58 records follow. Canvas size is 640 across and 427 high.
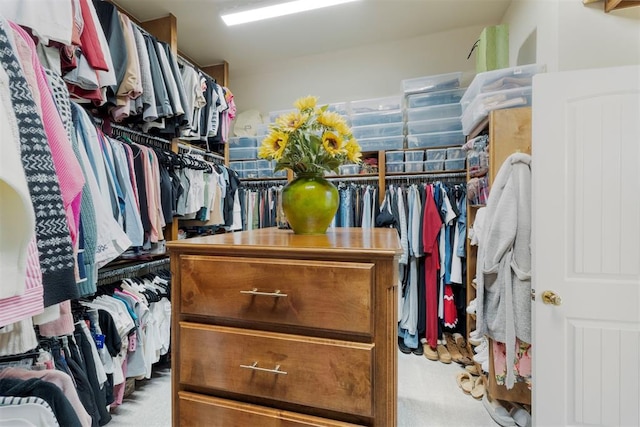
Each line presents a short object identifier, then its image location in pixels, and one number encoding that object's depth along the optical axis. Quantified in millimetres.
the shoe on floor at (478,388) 1845
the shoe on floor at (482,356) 1755
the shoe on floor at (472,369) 2121
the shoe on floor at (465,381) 1920
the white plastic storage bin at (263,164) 3121
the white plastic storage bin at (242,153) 3201
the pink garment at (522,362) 1500
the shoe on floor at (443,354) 2301
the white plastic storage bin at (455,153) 2536
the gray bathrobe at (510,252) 1453
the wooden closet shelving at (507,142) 1604
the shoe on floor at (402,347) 2502
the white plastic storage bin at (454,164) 2533
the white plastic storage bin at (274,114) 2952
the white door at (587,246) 1226
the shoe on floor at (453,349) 2299
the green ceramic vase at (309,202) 1027
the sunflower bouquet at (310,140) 1013
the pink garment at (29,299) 608
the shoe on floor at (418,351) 2467
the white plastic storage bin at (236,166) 3217
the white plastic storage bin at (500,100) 1702
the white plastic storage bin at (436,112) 2605
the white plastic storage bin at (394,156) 2705
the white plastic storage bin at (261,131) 3141
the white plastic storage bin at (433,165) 2587
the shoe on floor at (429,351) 2358
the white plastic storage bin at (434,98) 2592
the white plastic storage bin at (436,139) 2592
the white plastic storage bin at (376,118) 2750
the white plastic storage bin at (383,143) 2723
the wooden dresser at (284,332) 709
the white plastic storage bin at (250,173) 3180
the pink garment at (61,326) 999
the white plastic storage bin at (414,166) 2633
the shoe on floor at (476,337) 1681
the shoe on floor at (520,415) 1570
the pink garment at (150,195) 1867
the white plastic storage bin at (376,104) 2777
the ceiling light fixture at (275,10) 2123
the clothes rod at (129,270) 1870
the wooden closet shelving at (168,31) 2268
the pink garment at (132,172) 1777
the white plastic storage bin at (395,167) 2693
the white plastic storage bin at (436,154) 2586
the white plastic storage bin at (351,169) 2844
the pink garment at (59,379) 950
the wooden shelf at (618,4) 1478
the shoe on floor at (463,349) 2258
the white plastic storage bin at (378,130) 2744
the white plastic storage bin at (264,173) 3146
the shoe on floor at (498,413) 1611
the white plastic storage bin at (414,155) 2645
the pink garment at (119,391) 1736
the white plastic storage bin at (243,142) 3219
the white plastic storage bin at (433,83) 2592
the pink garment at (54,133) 845
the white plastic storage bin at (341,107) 2844
